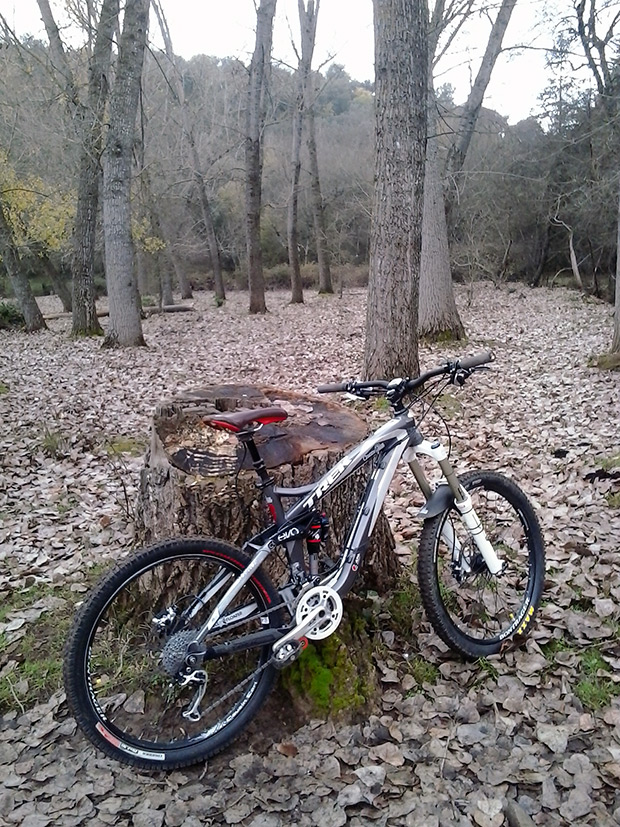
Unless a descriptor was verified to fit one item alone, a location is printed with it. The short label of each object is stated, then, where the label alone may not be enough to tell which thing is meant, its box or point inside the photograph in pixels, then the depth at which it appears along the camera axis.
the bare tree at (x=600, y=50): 16.31
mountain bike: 2.27
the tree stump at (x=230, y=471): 2.64
